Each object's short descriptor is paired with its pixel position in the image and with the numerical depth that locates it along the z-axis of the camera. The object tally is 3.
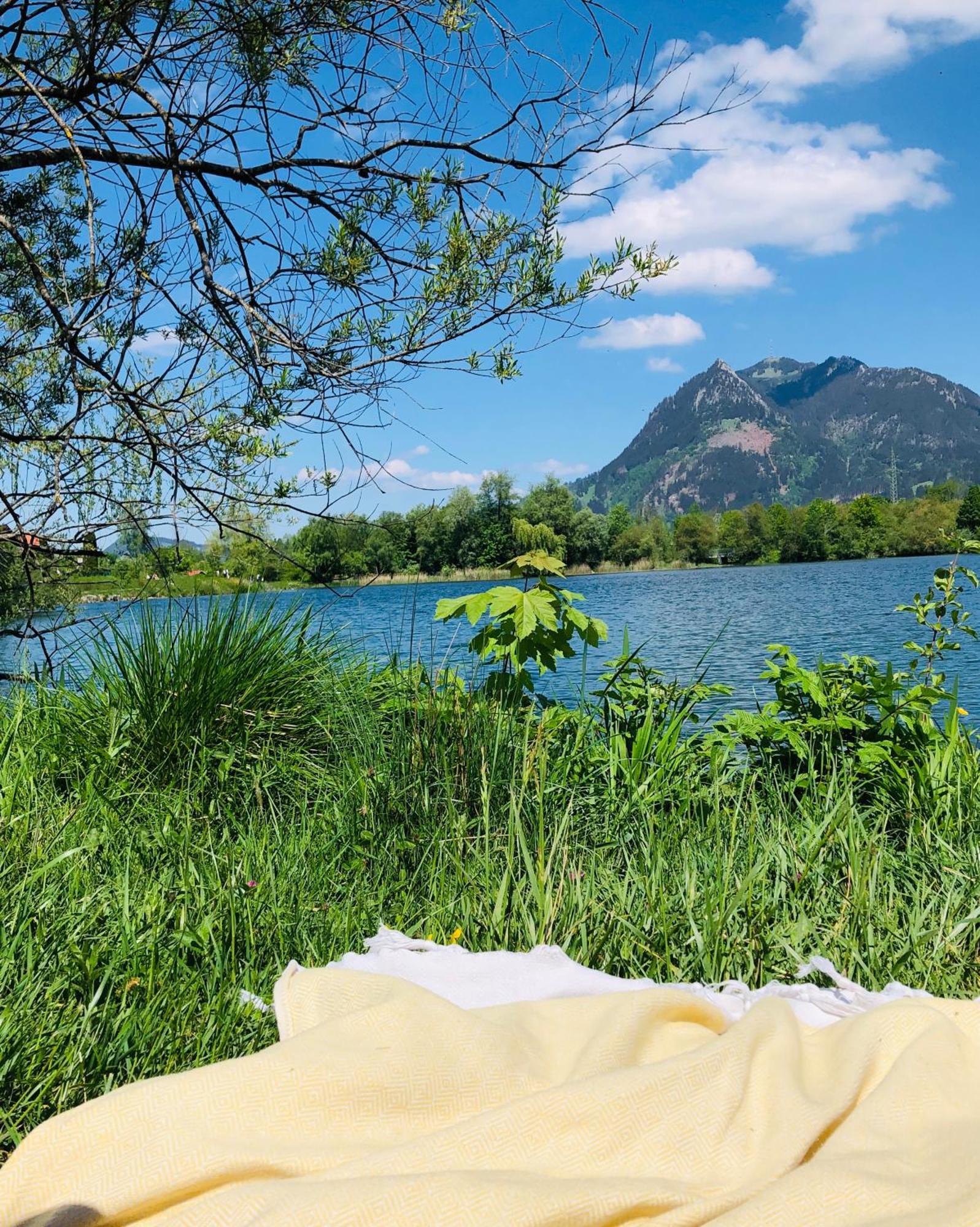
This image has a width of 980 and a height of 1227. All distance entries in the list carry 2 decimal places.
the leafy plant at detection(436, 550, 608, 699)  3.88
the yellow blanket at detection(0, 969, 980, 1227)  1.24
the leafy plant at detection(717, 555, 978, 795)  3.86
